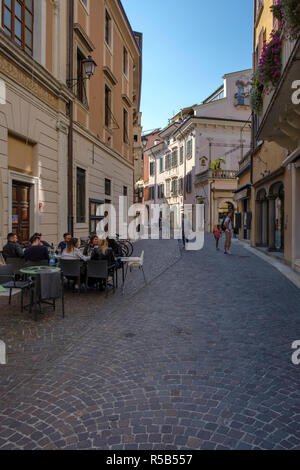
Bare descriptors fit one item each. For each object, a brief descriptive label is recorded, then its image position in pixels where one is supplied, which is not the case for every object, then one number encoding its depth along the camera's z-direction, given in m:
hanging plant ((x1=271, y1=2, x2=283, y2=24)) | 8.14
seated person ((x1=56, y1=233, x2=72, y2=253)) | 10.40
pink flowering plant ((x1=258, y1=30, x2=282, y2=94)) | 9.09
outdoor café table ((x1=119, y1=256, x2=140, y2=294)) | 8.76
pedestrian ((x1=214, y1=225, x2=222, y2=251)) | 17.97
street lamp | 12.20
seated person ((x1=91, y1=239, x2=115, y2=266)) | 7.72
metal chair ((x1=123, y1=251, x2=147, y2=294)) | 8.77
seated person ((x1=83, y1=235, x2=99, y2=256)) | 9.41
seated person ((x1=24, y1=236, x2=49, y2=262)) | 7.02
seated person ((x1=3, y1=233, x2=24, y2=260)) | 7.79
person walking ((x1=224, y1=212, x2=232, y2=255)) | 15.37
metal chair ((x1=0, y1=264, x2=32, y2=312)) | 6.21
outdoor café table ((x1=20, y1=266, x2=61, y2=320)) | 5.75
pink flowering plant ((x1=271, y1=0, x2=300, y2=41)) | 6.43
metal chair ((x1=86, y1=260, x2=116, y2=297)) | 7.18
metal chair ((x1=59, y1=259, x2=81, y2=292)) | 7.25
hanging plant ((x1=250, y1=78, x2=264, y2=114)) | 12.66
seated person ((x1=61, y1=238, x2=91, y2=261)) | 7.63
